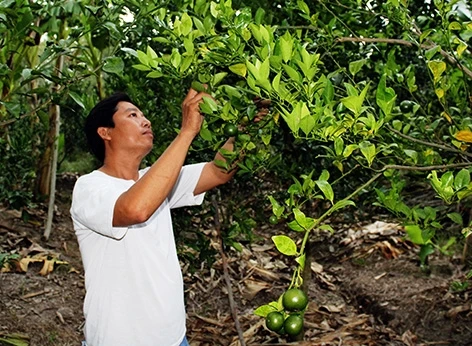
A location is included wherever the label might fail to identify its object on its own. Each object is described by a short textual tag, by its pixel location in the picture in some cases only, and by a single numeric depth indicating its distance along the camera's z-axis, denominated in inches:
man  75.2
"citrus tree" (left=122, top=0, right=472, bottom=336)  52.6
